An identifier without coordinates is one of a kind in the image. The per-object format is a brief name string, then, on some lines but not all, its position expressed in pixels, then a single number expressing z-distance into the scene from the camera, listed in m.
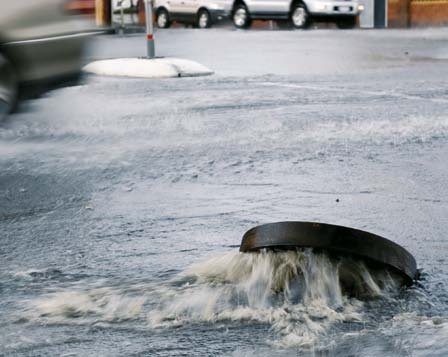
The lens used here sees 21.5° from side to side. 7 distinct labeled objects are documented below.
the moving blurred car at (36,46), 8.05
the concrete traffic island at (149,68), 14.53
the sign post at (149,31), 15.61
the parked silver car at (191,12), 33.38
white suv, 31.02
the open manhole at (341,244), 4.11
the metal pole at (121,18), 31.33
